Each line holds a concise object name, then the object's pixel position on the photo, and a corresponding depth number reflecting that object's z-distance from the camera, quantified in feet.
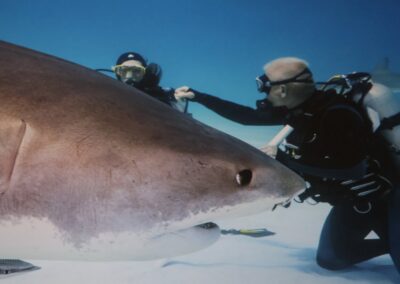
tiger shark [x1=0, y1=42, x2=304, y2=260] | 4.06
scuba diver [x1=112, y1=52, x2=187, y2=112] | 20.47
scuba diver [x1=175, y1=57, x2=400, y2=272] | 10.97
